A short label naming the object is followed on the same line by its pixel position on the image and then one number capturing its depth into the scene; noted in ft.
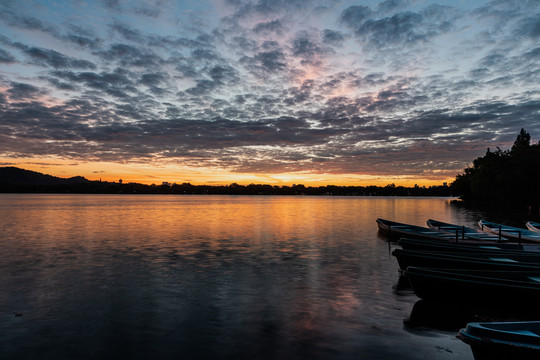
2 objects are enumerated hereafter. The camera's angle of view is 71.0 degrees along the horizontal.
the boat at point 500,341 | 27.96
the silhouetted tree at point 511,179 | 274.77
